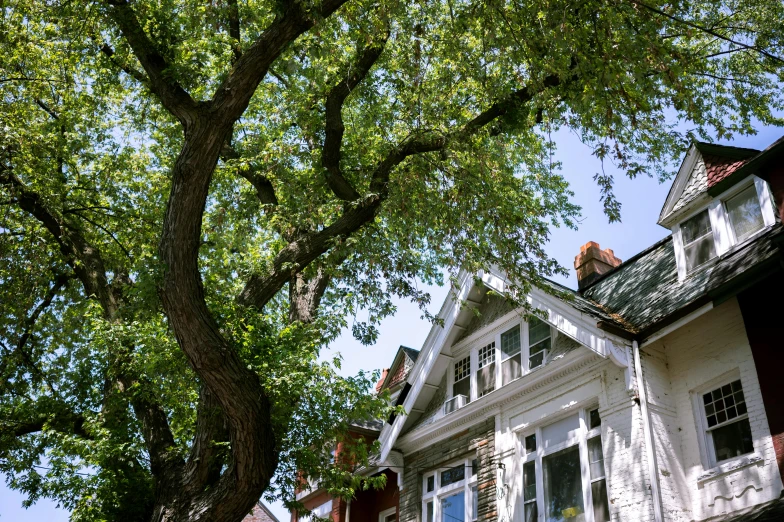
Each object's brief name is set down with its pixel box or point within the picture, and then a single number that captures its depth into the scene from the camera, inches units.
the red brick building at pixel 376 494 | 740.6
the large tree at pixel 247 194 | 398.3
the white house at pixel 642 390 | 454.9
